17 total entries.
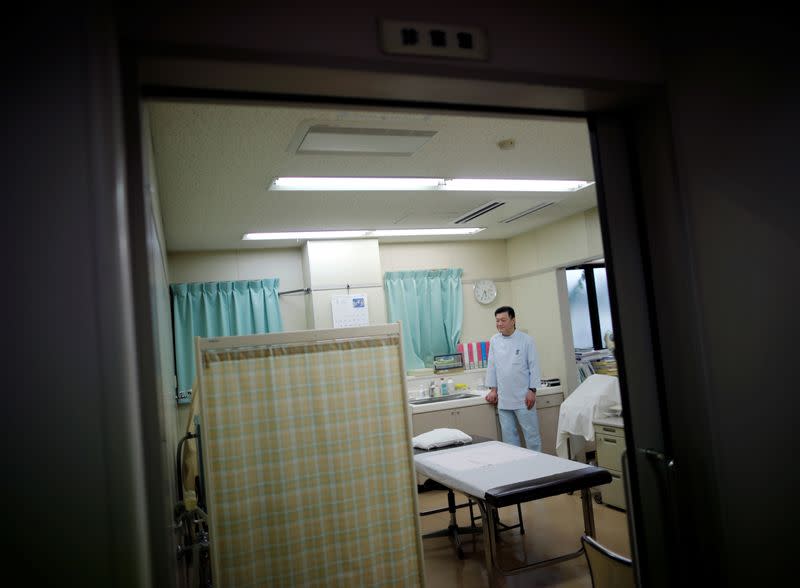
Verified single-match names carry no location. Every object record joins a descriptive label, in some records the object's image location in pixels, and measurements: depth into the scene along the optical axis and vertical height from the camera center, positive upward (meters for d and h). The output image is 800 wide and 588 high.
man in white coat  5.14 -0.49
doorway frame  1.37 +0.35
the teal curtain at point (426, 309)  5.98 +0.26
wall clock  6.37 +0.42
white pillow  4.07 -0.78
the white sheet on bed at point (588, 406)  4.62 -0.73
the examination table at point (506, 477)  2.92 -0.85
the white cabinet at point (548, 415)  5.62 -0.94
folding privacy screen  2.01 -0.45
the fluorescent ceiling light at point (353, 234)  5.04 +1.01
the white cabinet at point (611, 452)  4.27 -1.06
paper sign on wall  5.34 +0.29
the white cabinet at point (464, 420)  5.30 -0.85
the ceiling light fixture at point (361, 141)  2.77 +1.02
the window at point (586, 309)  6.42 +0.10
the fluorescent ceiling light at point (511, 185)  3.96 +1.03
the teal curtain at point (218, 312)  5.09 +0.38
